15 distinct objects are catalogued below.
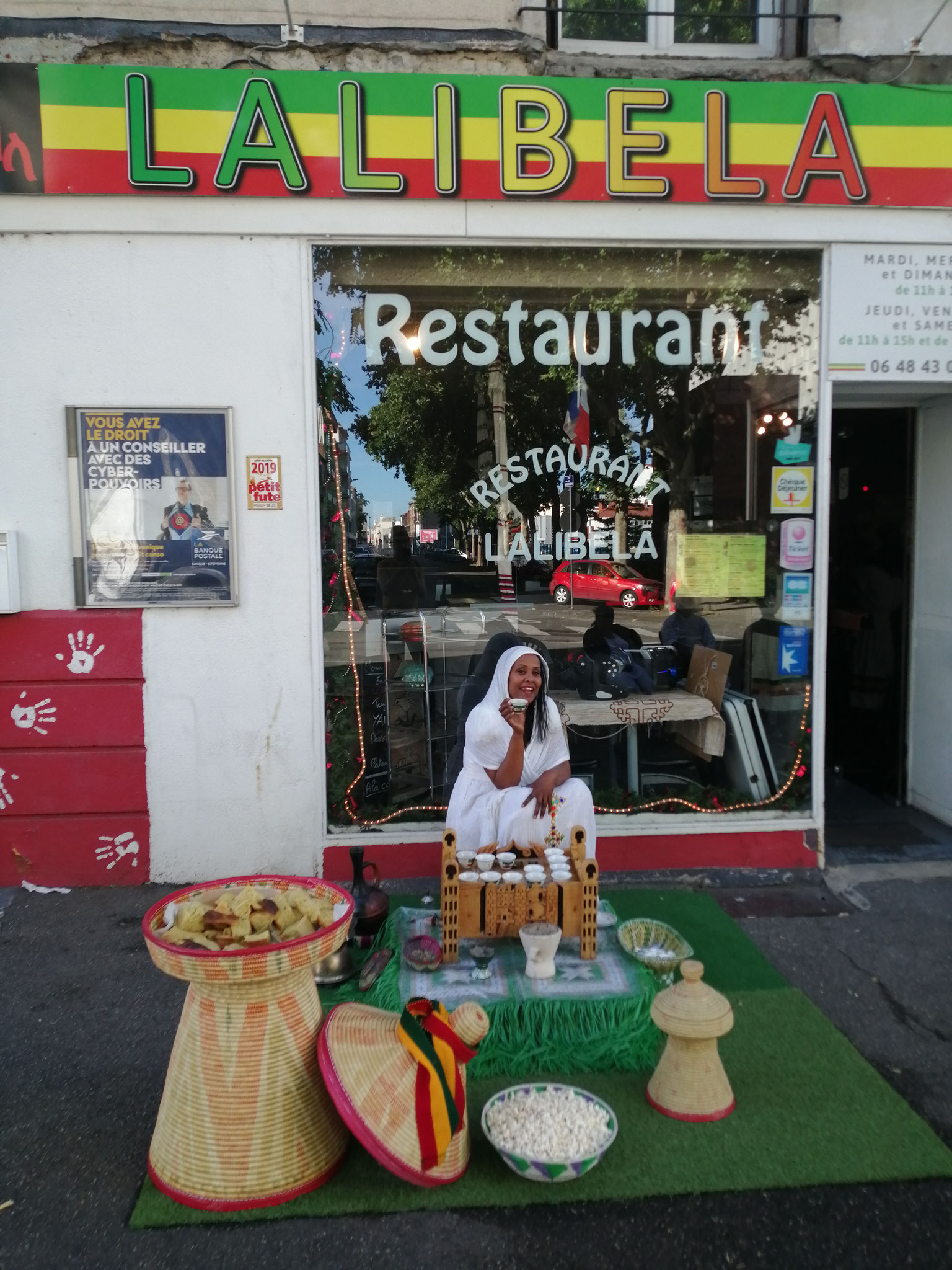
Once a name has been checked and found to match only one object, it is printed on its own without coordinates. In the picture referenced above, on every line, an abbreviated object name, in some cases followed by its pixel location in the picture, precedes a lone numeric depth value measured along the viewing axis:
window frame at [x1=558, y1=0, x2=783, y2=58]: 5.04
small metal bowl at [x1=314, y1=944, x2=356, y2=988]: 3.72
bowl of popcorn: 2.63
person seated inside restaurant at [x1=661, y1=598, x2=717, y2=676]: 5.36
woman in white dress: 4.16
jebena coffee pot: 4.05
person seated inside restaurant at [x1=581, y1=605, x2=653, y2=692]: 5.33
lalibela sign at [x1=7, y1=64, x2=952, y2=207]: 4.53
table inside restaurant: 5.25
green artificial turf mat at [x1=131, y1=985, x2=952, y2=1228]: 2.67
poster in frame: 4.72
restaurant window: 5.03
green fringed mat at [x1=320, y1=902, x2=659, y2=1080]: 3.32
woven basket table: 2.63
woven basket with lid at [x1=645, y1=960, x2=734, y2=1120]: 2.93
